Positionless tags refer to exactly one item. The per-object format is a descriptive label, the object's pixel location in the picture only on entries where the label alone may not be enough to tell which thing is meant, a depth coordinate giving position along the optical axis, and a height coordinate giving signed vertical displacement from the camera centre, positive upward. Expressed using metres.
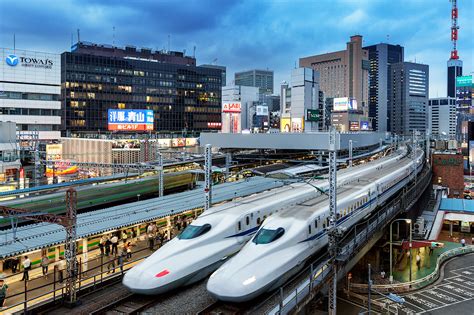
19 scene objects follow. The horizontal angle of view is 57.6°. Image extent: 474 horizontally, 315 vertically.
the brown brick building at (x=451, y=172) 85.25 -6.26
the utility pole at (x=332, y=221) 22.31 -4.24
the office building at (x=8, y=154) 48.59 -1.55
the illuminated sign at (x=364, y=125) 167.19 +6.16
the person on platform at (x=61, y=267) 23.95 -7.22
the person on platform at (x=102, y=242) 27.57 -6.68
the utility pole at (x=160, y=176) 37.91 -3.16
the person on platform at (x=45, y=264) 24.88 -7.12
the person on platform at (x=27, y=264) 23.23 -6.67
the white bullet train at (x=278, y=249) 18.72 -5.49
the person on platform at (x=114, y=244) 28.72 -6.93
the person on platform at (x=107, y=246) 28.83 -7.04
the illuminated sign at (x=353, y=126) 181.49 +6.36
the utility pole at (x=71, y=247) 19.89 -5.05
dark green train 30.81 -4.44
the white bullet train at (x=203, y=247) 19.97 -5.53
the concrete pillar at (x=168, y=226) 32.78 -6.62
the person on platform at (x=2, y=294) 19.89 -7.08
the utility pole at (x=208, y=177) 27.42 -2.30
